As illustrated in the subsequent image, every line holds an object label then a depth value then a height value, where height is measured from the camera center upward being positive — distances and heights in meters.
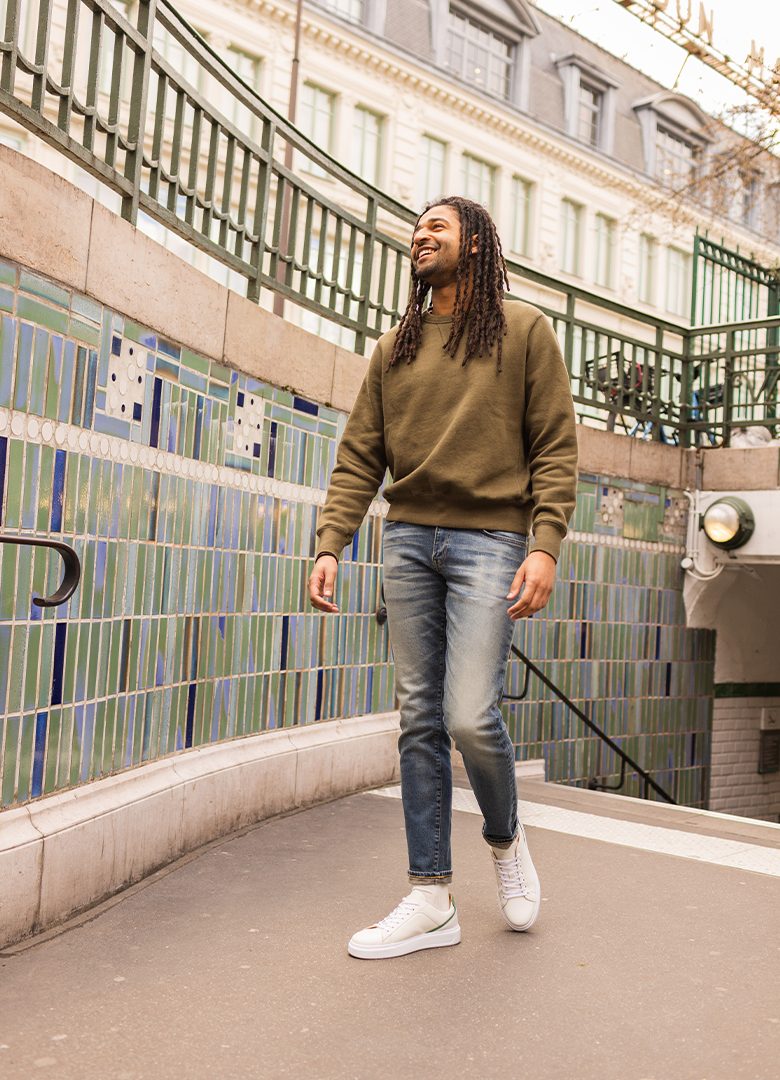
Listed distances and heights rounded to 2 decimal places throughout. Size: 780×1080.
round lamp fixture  8.83 +0.62
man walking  3.07 +0.16
